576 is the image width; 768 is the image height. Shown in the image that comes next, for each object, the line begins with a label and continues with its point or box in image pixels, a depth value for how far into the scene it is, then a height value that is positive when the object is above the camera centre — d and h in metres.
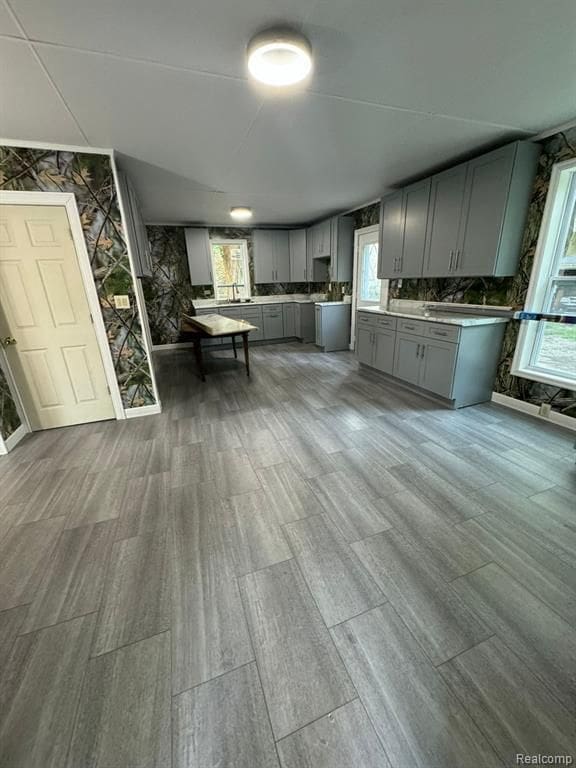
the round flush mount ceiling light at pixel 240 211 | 4.66 +1.01
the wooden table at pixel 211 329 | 4.23 -0.65
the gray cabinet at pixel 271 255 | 6.61 +0.50
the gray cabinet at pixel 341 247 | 5.48 +0.50
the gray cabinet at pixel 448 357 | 3.14 -0.89
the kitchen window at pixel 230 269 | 6.65 +0.24
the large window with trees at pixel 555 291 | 2.67 -0.20
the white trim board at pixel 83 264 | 2.57 +0.20
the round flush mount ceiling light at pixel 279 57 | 1.43 +1.04
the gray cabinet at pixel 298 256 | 6.56 +0.46
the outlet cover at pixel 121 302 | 2.99 -0.16
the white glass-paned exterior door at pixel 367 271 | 5.14 +0.06
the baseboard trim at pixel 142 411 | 3.34 -1.34
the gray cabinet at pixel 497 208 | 2.70 +0.56
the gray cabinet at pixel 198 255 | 6.17 +0.52
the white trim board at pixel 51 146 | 2.46 +1.12
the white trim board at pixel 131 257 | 2.74 +0.26
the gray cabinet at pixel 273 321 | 6.69 -0.90
